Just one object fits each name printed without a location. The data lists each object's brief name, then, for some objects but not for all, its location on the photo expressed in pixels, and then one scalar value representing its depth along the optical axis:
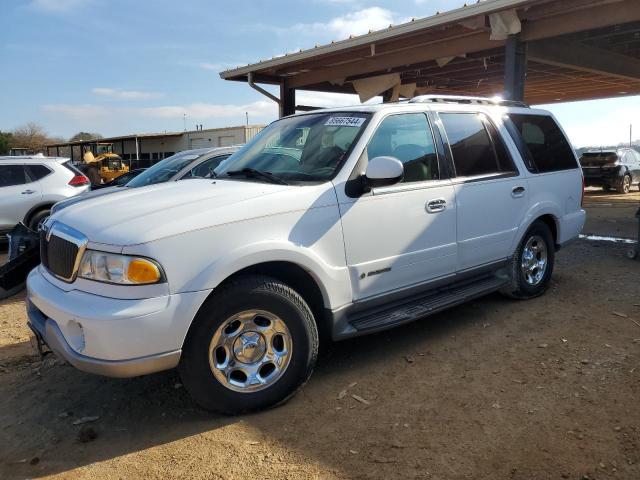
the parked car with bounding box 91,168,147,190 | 8.84
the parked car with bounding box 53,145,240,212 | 7.09
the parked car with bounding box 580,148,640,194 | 17.11
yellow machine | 31.62
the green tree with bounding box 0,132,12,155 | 57.72
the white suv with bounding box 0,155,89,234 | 8.95
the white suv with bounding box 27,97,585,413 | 2.71
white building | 29.62
